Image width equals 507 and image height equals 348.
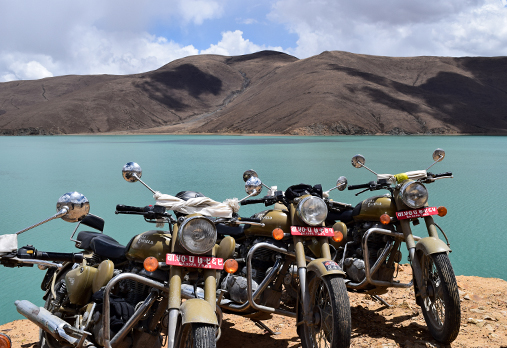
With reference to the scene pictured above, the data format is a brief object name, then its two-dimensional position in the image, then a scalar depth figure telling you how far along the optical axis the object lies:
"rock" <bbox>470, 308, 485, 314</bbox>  4.38
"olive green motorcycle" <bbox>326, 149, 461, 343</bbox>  3.70
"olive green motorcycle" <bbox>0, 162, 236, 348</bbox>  2.76
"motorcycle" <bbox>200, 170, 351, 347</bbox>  3.34
